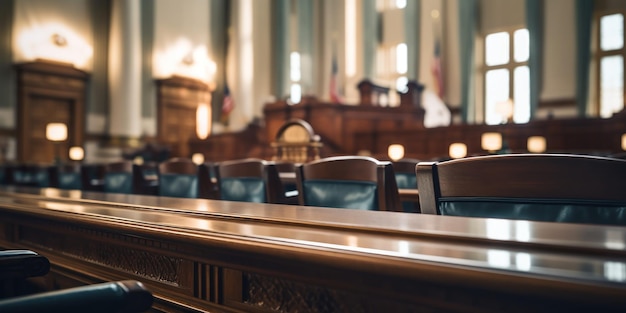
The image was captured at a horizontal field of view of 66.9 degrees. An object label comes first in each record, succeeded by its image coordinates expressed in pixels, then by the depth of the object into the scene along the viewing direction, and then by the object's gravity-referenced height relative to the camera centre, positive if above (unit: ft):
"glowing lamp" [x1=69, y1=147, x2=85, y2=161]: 27.81 +0.27
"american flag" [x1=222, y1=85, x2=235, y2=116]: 41.11 +4.72
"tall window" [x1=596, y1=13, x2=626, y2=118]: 32.24 +6.58
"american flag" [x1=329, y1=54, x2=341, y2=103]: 41.24 +7.12
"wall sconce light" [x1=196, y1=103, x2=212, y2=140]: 40.88 +3.32
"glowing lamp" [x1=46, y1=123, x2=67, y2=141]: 23.20 +1.35
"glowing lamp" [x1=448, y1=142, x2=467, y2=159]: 23.57 +0.44
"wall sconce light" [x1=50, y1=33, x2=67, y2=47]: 31.91 +8.06
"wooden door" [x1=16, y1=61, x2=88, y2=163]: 30.94 +3.63
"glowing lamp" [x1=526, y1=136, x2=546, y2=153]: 23.90 +0.73
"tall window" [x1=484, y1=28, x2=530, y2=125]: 36.29 +6.71
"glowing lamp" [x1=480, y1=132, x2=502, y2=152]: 20.43 +0.72
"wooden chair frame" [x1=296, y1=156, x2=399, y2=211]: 5.63 -0.19
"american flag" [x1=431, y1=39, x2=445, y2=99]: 37.70 +6.66
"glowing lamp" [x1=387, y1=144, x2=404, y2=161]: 24.29 +0.30
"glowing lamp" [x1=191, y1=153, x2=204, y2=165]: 32.42 +0.09
